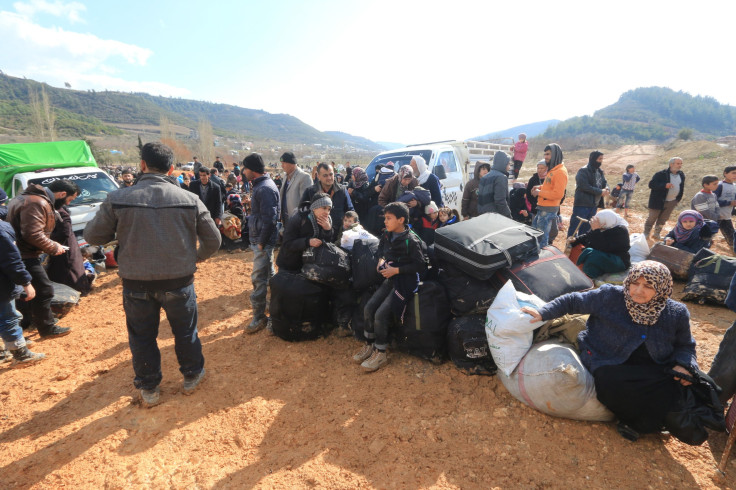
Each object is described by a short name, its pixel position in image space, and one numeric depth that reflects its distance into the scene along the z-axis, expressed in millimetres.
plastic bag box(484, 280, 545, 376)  2855
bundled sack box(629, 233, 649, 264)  5332
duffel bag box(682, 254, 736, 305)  4512
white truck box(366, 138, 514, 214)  7898
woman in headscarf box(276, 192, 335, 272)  3858
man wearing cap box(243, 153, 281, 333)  4180
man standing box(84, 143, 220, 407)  2658
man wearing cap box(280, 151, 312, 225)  4598
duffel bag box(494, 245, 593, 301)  3332
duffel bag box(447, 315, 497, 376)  3270
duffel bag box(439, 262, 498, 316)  3357
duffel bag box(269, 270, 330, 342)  3879
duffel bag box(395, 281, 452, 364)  3445
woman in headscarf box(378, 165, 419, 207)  5418
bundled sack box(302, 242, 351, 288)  3844
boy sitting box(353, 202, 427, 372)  3398
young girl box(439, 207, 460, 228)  5125
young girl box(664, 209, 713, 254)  5316
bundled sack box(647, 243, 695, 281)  5203
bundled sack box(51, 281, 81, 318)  4848
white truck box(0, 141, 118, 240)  7189
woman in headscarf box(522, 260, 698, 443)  2381
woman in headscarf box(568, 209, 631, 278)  4496
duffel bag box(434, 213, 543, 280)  3314
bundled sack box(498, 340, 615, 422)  2582
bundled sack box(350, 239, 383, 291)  3859
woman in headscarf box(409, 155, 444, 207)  5980
